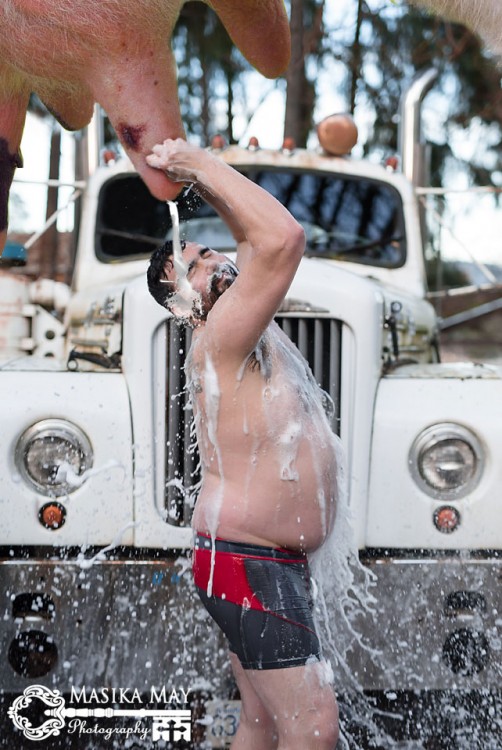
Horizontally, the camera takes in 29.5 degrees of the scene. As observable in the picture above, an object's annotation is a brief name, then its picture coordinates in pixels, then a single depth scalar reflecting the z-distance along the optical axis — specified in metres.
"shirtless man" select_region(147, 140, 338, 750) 2.10
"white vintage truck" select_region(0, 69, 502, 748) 2.94
